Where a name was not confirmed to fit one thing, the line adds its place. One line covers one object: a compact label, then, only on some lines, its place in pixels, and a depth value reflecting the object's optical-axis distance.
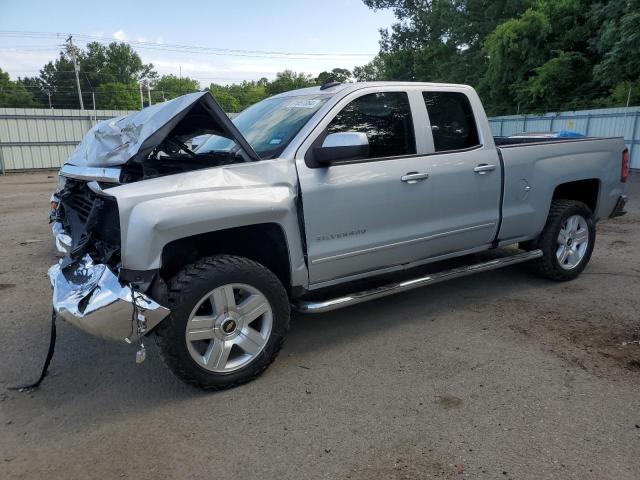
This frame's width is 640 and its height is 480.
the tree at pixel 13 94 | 77.62
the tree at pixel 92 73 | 85.00
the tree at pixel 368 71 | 77.79
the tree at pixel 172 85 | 103.06
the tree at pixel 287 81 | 97.93
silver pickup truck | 3.02
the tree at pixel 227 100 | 85.94
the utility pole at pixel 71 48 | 55.28
